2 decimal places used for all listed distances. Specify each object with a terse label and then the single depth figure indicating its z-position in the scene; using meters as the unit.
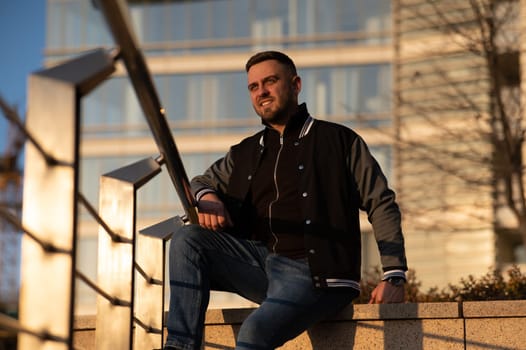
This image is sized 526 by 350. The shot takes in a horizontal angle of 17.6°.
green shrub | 9.64
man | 6.73
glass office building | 41.12
